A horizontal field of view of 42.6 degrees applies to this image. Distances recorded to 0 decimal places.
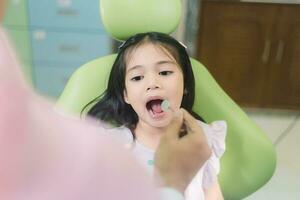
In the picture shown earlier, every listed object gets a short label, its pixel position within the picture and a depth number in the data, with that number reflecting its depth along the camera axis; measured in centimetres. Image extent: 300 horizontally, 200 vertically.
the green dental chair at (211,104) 107
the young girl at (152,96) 103
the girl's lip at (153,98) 103
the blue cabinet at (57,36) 207
